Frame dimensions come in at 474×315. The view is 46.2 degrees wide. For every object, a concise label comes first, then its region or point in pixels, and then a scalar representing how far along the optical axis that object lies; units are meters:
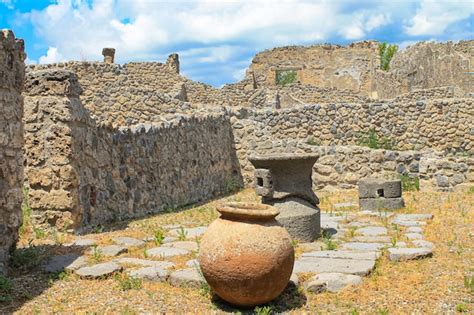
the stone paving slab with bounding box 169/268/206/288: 5.23
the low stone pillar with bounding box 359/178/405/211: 10.41
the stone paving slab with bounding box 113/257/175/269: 5.95
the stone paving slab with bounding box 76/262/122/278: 5.56
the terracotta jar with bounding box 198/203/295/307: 4.40
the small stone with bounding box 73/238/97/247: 6.98
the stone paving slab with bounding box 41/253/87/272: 5.81
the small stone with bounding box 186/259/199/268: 5.86
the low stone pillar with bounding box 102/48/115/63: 21.05
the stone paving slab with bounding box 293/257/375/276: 5.64
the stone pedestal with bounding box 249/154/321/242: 7.41
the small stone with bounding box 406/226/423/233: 7.89
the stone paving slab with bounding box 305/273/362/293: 5.10
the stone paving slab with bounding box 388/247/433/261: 6.17
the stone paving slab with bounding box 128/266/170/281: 5.48
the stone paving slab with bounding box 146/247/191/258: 6.51
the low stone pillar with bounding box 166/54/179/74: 22.75
